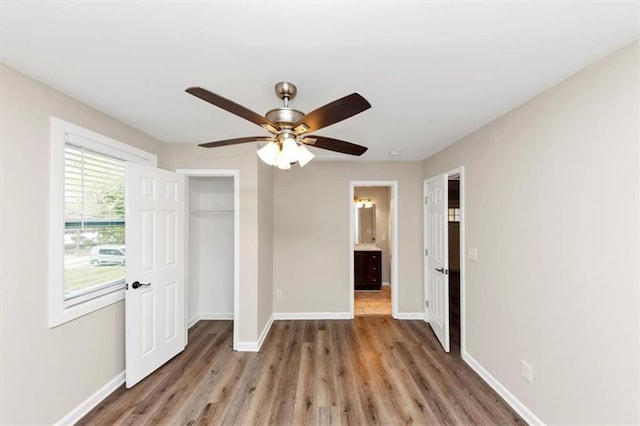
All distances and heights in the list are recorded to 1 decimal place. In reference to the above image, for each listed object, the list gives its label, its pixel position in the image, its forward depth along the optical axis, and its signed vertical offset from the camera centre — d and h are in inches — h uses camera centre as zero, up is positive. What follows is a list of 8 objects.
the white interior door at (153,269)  97.1 -21.1
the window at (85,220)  75.0 -1.7
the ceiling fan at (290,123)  49.5 +19.7
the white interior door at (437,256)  127.4 -21.1
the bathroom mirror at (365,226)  252.8 -10.1
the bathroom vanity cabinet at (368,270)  221.8 -44.8
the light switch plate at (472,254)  107.9 -15.6
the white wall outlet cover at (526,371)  80.4 -46.8
